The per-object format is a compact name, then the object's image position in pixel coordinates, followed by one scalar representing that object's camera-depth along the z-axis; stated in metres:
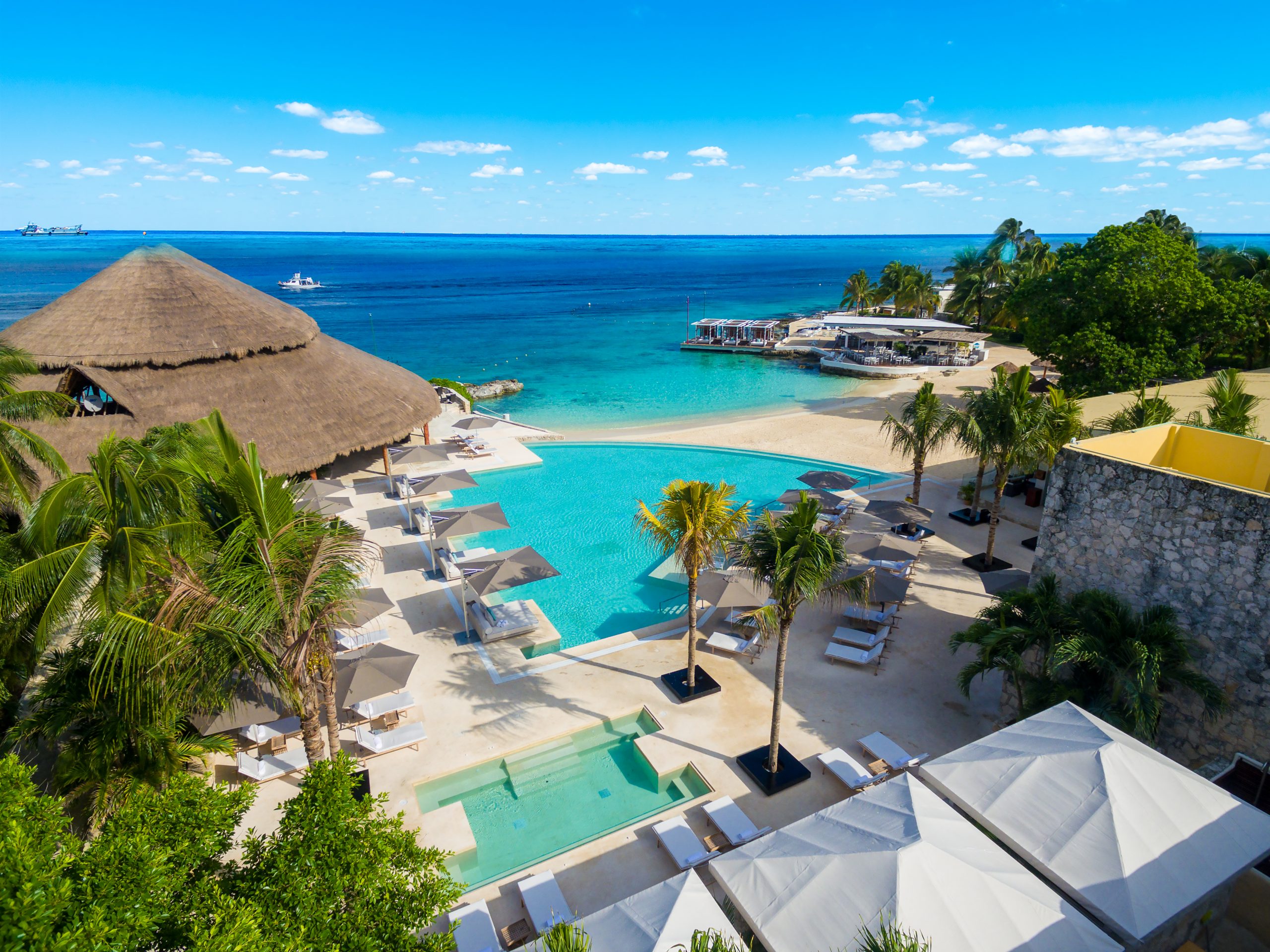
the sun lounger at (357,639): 13.79
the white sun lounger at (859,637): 13.57
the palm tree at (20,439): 10.08
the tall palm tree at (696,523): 10.66
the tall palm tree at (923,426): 18.34
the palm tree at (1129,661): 9.22
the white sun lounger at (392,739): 10.94
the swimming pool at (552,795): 9.55
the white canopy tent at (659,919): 6.52
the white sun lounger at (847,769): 10.05
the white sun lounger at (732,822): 9.15
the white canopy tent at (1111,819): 7.01
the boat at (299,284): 117.69
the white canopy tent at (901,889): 6.45
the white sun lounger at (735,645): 13.71
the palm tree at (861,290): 65.50
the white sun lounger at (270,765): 10.37
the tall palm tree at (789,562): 8.93
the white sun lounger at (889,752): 10.48
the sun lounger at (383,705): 11.60
